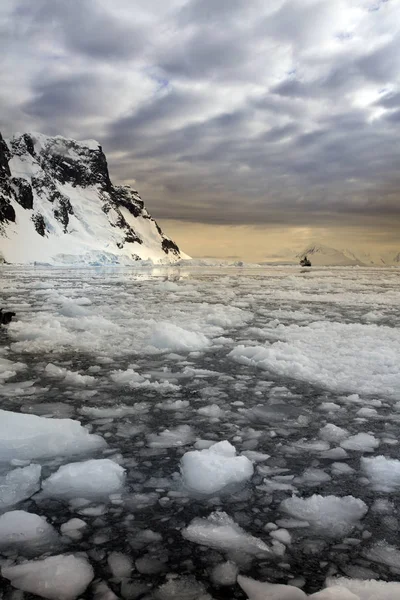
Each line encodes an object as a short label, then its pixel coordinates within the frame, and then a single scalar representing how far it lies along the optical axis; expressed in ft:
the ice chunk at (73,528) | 6.98
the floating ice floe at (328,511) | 7.39
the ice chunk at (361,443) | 10.74
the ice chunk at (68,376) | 16.31
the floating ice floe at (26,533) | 6.63
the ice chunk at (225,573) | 5.99
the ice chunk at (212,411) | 13.12
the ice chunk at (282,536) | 6.98
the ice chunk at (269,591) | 5.63
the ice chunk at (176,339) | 22.99
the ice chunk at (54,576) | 5.71
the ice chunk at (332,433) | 11.37
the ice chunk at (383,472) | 8.82
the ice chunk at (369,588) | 5.64
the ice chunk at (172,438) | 10.82
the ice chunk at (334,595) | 5.45
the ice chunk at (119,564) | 6.13
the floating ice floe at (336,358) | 16.81
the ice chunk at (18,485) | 8.00
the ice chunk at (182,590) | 5.65
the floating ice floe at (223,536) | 6.77
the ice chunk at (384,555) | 6.43
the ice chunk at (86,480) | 8.32
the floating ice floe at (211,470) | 8.72
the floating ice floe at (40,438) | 10.09
